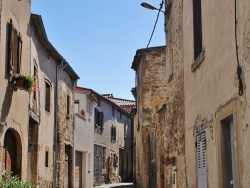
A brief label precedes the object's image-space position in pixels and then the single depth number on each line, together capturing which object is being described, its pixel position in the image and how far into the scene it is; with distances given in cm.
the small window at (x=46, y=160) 1869
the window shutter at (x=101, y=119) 3675
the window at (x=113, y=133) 4119
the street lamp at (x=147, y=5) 1628
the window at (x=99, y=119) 3562
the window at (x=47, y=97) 1928
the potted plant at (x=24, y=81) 1234
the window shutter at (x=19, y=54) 1306
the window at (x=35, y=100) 1629
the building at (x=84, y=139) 2784
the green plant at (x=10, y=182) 1073
